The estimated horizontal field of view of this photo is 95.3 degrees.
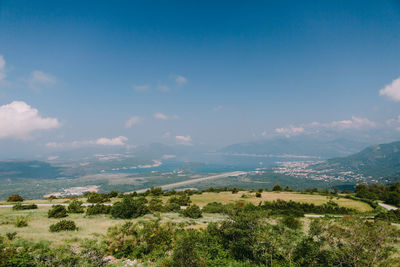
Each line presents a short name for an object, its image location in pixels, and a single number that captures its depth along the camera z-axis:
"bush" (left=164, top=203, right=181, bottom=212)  29.48
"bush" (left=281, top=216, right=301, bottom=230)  21.44
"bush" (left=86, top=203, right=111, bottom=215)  23.89
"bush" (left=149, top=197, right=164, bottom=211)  28.19
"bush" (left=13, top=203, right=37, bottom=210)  25.92
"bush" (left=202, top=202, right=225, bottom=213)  31.25
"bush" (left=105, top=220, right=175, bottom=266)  12.91
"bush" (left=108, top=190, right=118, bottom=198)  41.28
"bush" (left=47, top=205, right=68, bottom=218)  21.34
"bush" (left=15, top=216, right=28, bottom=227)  16.44
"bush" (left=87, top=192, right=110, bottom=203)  34.84
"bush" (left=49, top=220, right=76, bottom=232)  15.89
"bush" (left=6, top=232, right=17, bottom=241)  12.38
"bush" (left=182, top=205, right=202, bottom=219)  25.33
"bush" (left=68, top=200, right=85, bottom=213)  24.55
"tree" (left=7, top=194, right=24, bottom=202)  34.55
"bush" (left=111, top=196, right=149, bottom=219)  22.84
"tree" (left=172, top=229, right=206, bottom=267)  9.90
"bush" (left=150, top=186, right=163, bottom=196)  46.28
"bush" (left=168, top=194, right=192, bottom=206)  35.72
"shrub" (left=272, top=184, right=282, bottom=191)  59.12
